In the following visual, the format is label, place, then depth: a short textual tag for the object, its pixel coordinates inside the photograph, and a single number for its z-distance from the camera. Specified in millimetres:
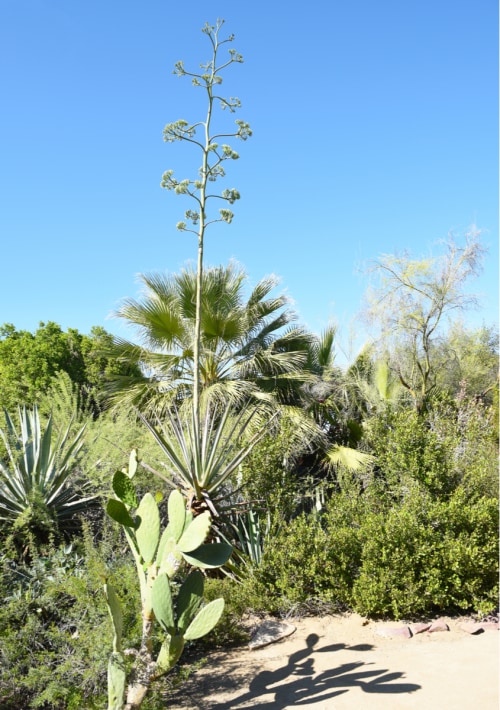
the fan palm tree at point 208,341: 9961
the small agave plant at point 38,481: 5965
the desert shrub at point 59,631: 3727
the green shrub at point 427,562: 5297
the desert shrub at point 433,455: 6395
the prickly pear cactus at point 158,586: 3207
